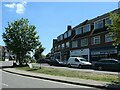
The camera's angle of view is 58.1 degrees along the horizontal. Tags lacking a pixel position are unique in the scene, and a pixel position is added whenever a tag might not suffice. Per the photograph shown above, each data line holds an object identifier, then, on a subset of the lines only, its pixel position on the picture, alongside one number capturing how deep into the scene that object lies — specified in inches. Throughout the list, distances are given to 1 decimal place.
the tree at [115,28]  270.7
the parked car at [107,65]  522.8
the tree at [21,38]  738.1
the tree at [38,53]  644.9
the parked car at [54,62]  784.9
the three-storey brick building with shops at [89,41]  799.6
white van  641.7
